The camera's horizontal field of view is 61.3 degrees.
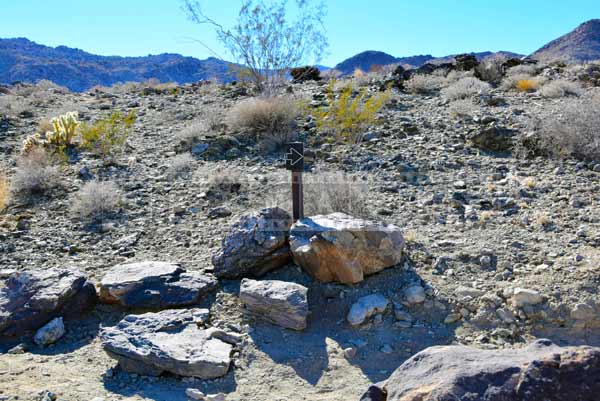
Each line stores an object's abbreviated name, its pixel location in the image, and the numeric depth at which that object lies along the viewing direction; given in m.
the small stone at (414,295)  4.28
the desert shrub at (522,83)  11.90
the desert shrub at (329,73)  19.04
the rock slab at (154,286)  4.45
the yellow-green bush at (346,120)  8.59
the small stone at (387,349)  3.91
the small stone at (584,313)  3.89
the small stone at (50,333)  4.19
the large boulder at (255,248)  4.83
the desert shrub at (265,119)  9.16
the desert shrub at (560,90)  10.70
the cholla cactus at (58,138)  9.63
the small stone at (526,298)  4.02
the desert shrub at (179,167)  7.94
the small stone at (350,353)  3.87
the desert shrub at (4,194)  7.10
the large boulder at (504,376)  1.97
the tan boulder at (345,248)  4.50
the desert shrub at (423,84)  12.82
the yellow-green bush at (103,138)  9.19
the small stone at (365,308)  4.17
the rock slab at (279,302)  4.15
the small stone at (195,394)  3.37
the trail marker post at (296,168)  5.03
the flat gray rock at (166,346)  3.60
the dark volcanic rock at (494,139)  7.71
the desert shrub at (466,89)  11.17
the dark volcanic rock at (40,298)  4.29
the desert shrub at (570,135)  6.91
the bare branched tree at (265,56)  12.21
